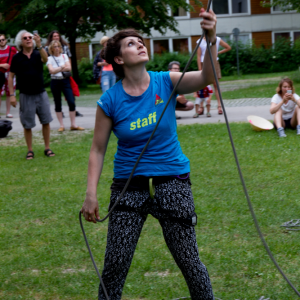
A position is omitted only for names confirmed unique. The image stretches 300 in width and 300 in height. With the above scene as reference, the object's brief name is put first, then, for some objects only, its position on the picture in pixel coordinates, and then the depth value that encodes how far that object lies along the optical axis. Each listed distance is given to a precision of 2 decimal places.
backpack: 10.18
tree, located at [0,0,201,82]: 24.05
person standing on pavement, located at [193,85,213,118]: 10.77
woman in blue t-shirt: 2.60
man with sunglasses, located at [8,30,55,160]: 7.45
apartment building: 35.91
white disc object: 8.78
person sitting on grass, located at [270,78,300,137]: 8.31
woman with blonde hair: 9.68
